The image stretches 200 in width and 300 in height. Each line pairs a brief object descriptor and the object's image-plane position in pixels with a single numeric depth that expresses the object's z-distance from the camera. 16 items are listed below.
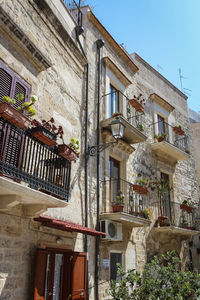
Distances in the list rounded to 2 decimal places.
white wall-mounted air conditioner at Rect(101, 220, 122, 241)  8.15
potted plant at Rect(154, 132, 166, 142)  12.47
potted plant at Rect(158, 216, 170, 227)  11.16
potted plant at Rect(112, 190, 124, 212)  8.63
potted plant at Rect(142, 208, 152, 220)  10.09
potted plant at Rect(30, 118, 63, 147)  5.70
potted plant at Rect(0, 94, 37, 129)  4.80
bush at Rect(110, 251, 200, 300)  5.23
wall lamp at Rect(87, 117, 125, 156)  7.93
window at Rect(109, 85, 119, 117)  10.79
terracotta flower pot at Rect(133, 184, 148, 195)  9.70
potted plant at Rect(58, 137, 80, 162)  6.27
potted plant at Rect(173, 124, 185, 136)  13.87
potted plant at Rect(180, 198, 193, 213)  12.20
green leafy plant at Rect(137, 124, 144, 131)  11.48
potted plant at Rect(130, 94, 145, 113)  11.37
